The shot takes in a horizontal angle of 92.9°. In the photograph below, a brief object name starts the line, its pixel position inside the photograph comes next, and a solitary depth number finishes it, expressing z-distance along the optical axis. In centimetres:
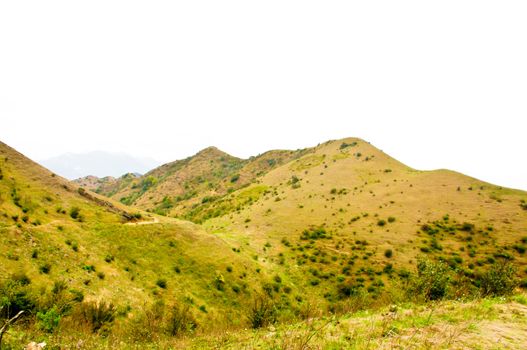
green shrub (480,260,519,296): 2028
